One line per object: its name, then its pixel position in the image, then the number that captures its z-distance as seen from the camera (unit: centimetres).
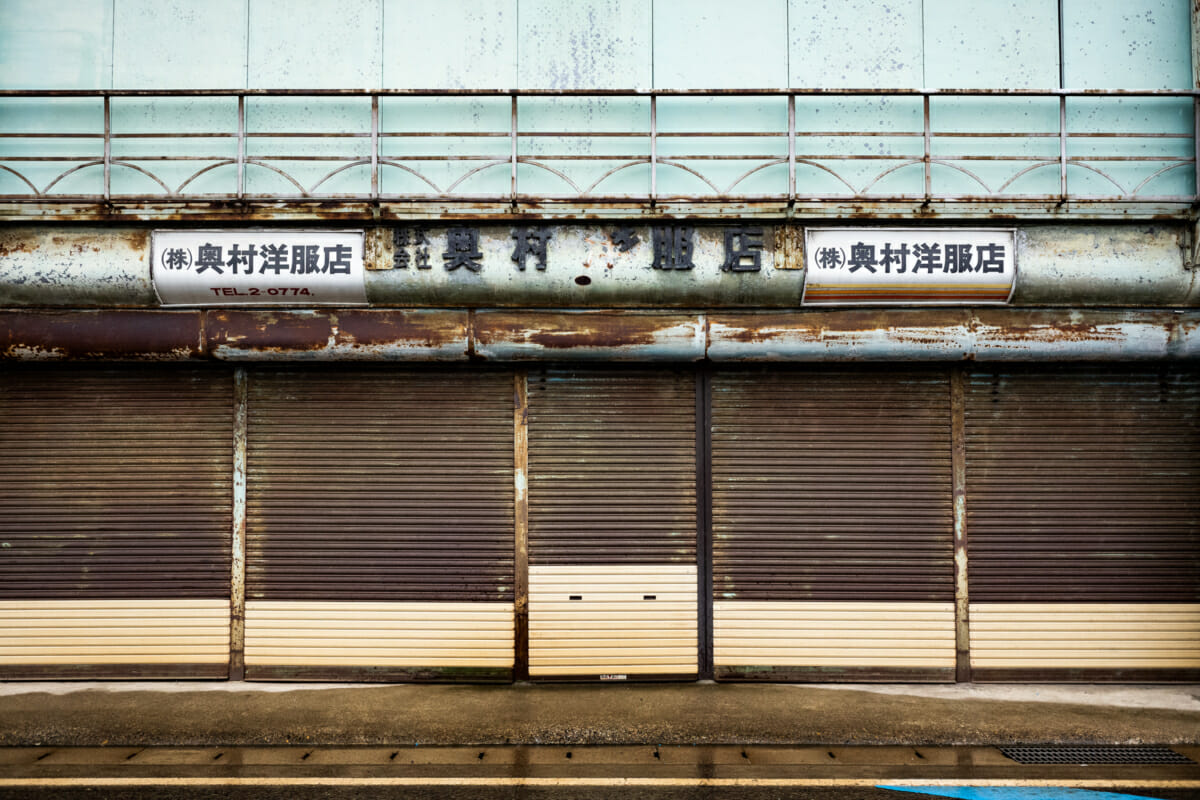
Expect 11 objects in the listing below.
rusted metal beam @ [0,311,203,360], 805
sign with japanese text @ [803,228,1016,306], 795
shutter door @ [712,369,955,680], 840
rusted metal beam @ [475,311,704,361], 816
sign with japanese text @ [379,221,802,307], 806
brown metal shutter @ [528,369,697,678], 839
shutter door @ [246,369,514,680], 840
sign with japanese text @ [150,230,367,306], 798
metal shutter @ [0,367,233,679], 841
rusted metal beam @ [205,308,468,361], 812
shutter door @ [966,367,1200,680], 840
